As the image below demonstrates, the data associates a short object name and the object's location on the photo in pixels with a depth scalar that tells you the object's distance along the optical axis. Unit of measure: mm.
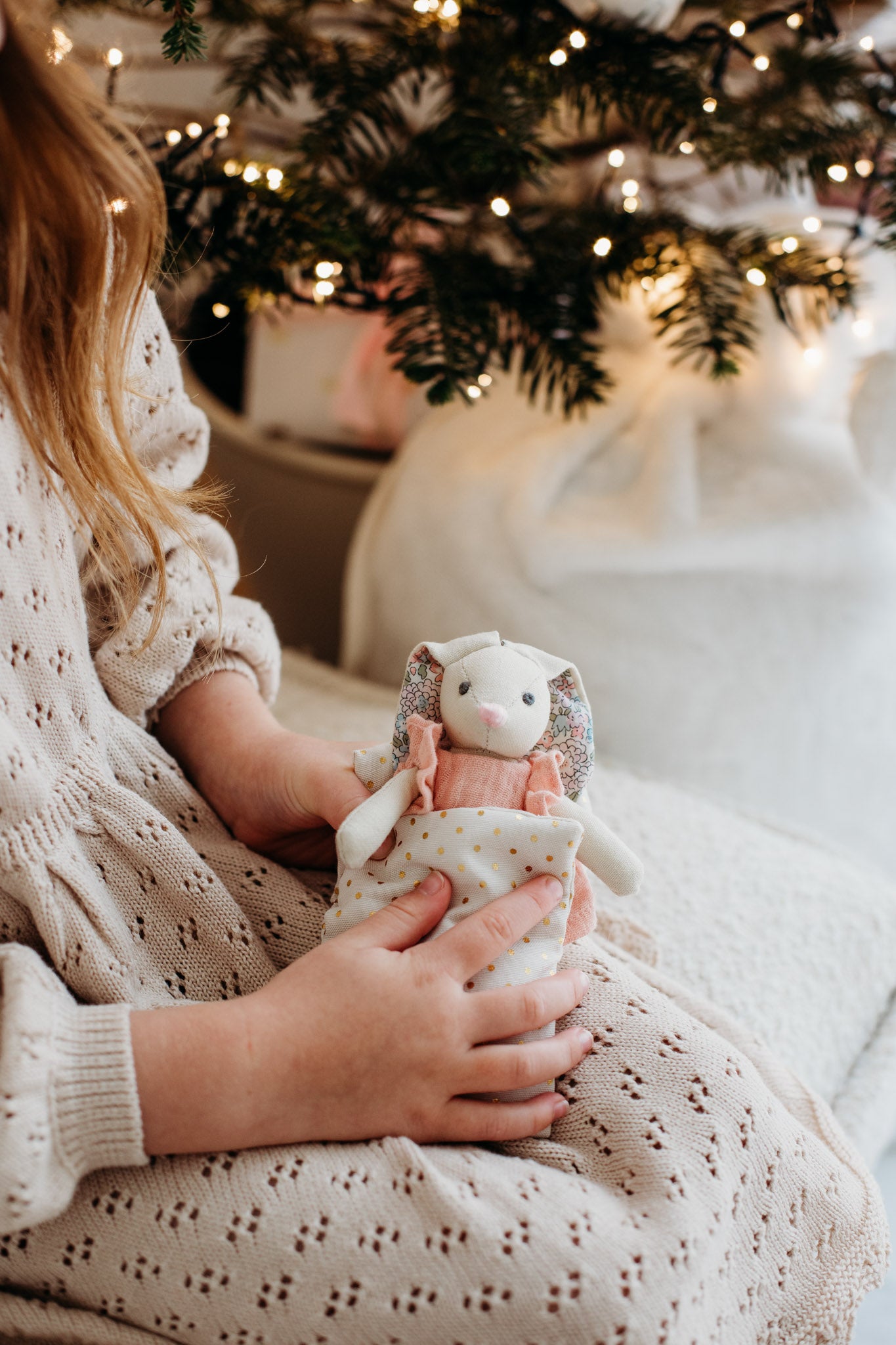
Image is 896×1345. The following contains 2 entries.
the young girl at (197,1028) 374
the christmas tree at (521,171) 747
